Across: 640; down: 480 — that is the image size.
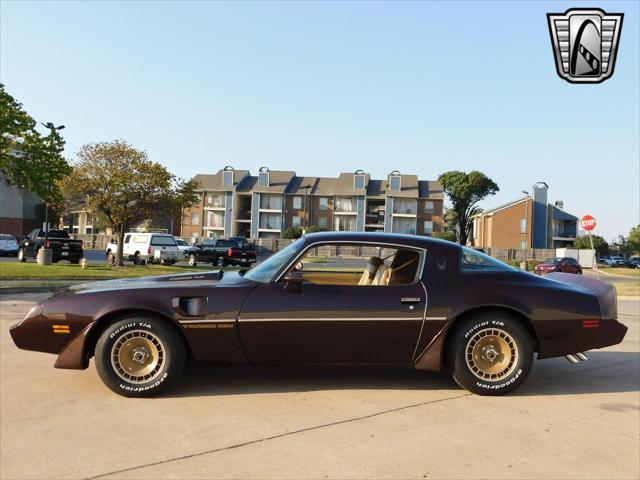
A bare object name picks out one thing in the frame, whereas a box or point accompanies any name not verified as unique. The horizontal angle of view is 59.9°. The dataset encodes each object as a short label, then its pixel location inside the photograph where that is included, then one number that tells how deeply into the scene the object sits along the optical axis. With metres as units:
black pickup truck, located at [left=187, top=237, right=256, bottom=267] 33.00
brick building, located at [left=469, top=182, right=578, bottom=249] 71.25
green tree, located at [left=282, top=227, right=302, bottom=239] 68.19
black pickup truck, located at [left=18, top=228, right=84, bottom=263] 27.44
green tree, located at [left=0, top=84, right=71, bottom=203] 14.96
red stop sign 20.67
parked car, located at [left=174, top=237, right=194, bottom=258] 32.99
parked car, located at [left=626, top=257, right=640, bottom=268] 67.62
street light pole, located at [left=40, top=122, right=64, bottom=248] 15.42
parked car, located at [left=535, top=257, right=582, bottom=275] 32.16
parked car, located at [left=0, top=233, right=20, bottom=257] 34.87
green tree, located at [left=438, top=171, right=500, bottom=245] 85.81
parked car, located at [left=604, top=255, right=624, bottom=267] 72.03
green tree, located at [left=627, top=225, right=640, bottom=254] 91.06
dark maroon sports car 4.54
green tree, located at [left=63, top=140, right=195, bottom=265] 24.94
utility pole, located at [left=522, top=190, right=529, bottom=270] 71.31
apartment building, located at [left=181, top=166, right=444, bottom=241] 74.00
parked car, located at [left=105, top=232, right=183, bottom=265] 30.42
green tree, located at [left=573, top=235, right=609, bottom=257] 67.12
